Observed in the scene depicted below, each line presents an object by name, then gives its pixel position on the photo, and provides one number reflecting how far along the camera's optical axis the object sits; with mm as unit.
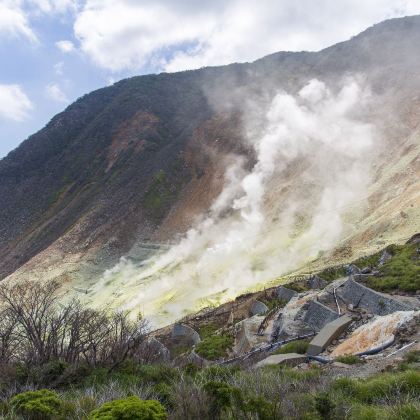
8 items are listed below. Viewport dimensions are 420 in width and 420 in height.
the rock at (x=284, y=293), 26109
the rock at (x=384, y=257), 23380
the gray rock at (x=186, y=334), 26156
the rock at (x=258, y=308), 26378
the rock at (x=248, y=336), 20234
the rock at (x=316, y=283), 25400
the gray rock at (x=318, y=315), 17688
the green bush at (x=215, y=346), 21047
